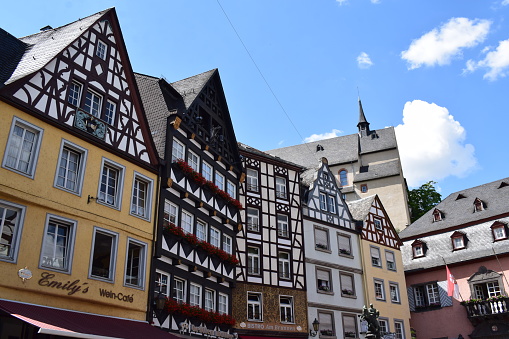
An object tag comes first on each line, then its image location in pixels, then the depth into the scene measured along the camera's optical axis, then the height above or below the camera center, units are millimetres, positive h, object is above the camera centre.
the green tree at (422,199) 59406 +20541
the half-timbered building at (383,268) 30781 +7284
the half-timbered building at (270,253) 24250 +6701
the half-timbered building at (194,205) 18656 +7271
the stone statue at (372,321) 18500 +2504
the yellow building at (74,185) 13461 +5911
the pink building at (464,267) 32250 +7762
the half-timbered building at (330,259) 27375 +7120
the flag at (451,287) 31623 +6074
